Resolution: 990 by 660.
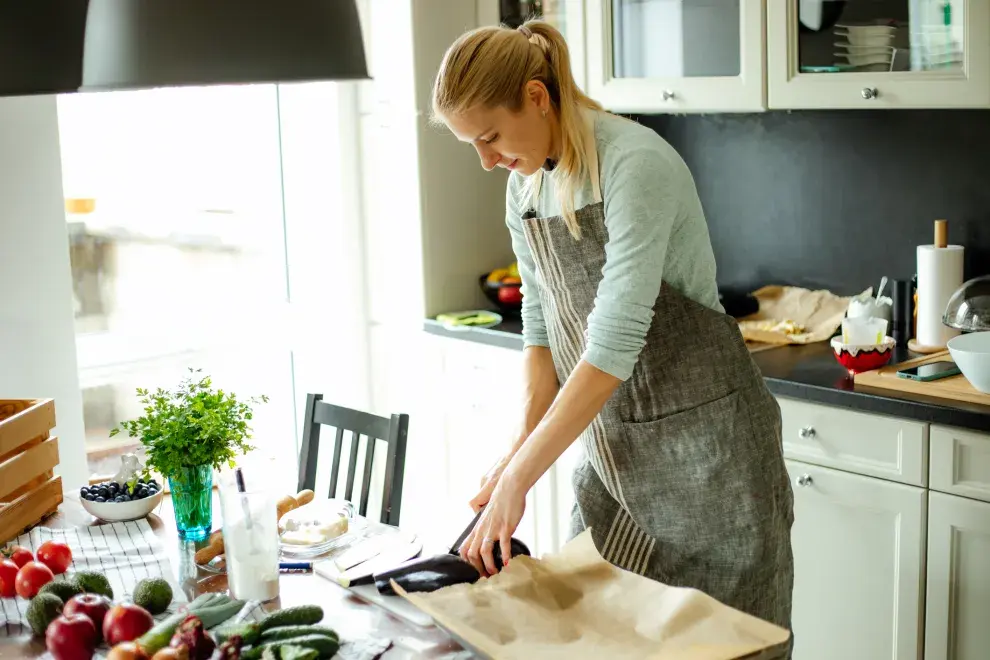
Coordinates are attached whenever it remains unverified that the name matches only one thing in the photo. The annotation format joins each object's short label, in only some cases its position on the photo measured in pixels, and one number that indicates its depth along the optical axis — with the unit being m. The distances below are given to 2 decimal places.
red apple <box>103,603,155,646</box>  1.50
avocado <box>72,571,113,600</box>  1.65
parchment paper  1.35
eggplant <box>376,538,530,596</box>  1.55
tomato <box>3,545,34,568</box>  1.79
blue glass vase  1.86
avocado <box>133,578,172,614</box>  1.62
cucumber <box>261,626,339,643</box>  1.46
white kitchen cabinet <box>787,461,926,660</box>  2.37
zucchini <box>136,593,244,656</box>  1.44
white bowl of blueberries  2.06
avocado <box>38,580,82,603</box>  1.62
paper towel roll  2.61
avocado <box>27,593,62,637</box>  1.57
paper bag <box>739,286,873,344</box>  2.85
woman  1.70
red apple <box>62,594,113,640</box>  1.53
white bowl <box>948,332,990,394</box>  2.22
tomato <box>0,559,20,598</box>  1.73
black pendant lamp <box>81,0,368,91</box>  1.23
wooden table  1.52
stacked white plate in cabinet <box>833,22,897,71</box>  2.46
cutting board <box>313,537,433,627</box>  1.59
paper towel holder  2.63
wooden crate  2.01
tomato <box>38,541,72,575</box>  1.82
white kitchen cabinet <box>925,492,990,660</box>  2.25
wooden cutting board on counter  2.24
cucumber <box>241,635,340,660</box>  1.42
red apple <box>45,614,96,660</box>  1.48
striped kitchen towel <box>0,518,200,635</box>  1.74
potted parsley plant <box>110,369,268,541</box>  1.81
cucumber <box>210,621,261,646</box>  1.44
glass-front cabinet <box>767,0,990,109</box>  2.31
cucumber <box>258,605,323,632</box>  1.50
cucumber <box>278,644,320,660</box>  1.39
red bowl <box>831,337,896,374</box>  2.44
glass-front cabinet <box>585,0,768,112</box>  2.67
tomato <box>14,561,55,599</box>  1.70
